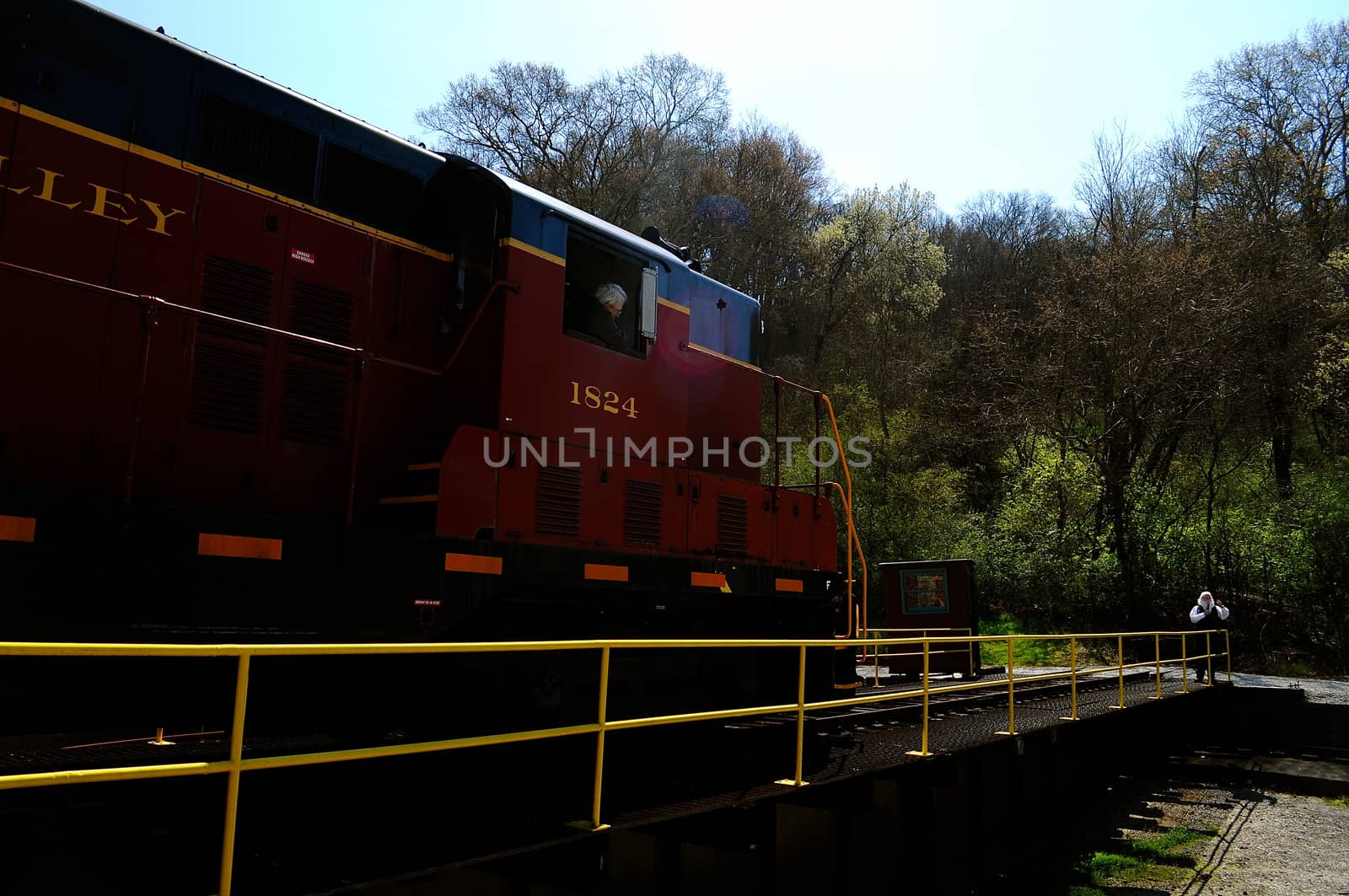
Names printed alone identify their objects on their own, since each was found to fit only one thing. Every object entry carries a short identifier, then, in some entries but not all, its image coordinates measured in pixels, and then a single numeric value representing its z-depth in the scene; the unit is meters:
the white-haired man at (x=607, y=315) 6.94
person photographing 15.73
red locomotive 4.39
